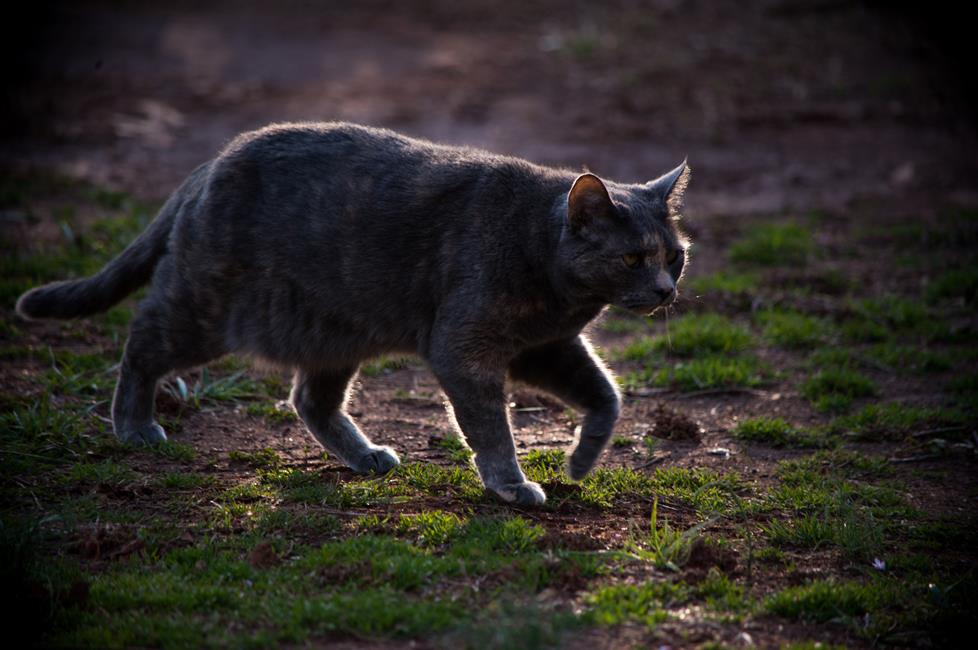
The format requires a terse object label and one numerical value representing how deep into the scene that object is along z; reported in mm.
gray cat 8523
